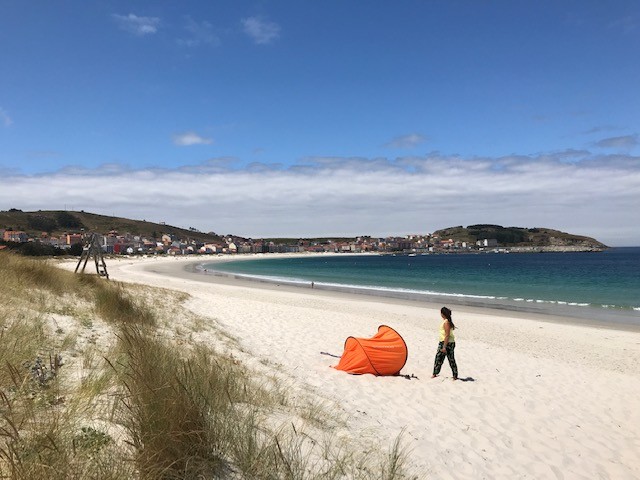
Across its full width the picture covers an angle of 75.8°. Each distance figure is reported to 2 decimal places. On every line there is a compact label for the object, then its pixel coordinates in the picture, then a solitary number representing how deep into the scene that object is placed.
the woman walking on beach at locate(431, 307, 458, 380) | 8.69
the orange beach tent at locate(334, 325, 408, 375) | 8.52
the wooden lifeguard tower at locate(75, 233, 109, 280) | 20.08
